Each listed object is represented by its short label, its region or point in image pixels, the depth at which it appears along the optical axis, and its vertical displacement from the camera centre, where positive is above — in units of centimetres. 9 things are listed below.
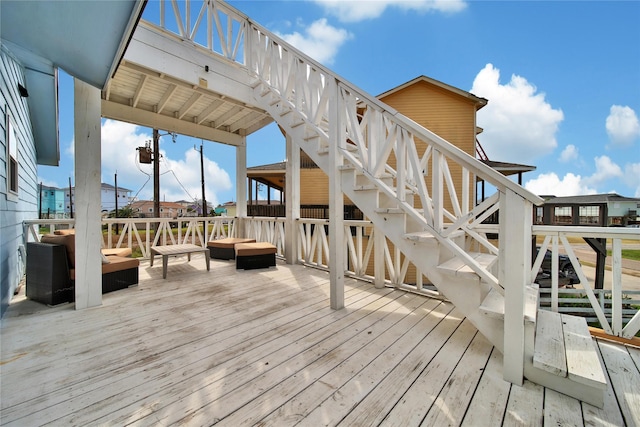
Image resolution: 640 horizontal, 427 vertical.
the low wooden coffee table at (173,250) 407 -68
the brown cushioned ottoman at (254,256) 460 -83
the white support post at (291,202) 503 +17
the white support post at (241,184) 636 +66
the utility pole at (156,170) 1075 +178
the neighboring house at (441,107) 945 +394
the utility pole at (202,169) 1573 +263
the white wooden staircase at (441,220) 160 -8
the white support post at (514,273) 159 -39
